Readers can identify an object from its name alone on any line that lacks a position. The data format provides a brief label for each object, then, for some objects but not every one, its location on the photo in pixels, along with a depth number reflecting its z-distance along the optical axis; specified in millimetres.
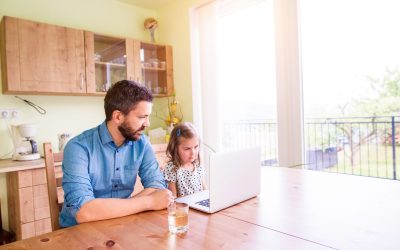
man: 1121
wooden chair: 1171
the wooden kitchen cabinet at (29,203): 2105
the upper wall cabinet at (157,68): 3234
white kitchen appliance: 2311
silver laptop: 989
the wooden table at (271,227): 757
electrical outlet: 2453
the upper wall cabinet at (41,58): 2289
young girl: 1688
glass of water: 850
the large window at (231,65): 2783
